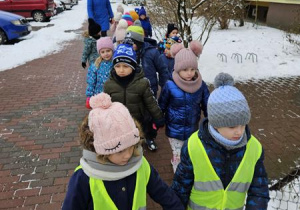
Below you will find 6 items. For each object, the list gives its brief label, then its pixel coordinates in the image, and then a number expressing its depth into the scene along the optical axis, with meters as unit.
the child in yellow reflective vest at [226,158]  1.81
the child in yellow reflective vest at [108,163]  1.59
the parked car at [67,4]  26.05
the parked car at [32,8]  15.36
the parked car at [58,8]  21.12
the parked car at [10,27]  11.47
